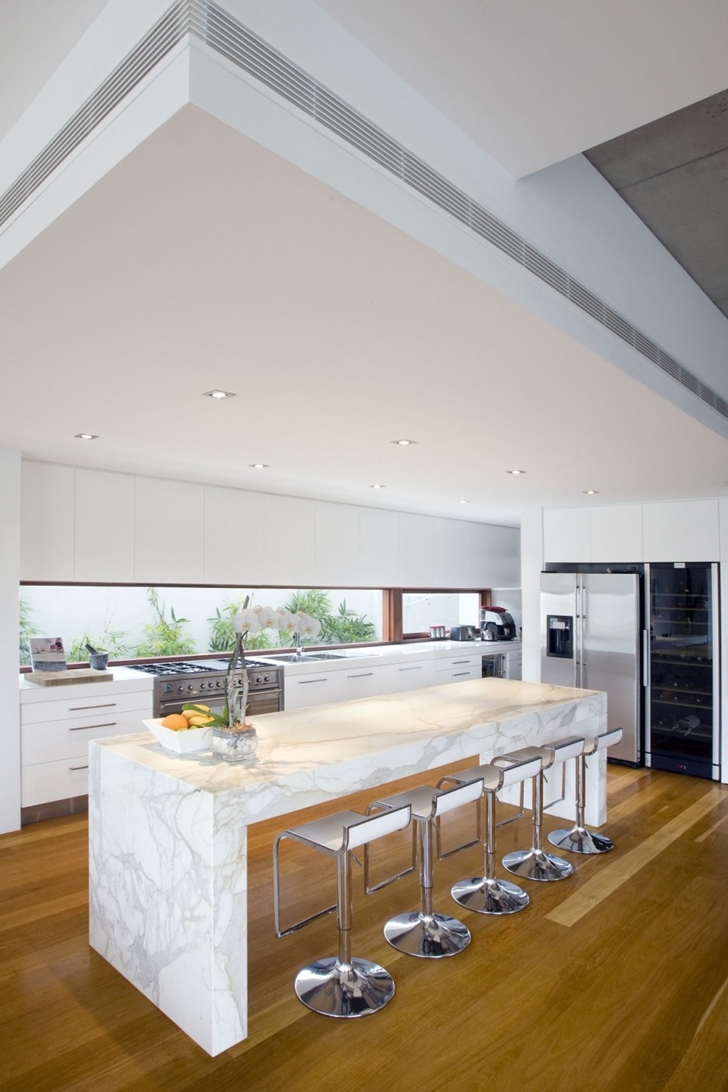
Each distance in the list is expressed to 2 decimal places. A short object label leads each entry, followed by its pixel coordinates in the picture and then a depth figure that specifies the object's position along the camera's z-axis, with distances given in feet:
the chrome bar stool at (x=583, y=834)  13.02
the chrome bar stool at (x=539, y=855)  11.85
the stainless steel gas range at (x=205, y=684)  15.84
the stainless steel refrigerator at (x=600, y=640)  19.06
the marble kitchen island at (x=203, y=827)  7.33
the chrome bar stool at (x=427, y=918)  9.39
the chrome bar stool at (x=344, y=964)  8.12
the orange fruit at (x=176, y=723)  8.92
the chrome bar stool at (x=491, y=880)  10.68
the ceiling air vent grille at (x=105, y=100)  3.55
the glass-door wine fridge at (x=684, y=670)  18.04
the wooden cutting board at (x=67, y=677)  14.30
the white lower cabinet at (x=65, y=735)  13.85
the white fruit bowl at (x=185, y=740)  8.71
